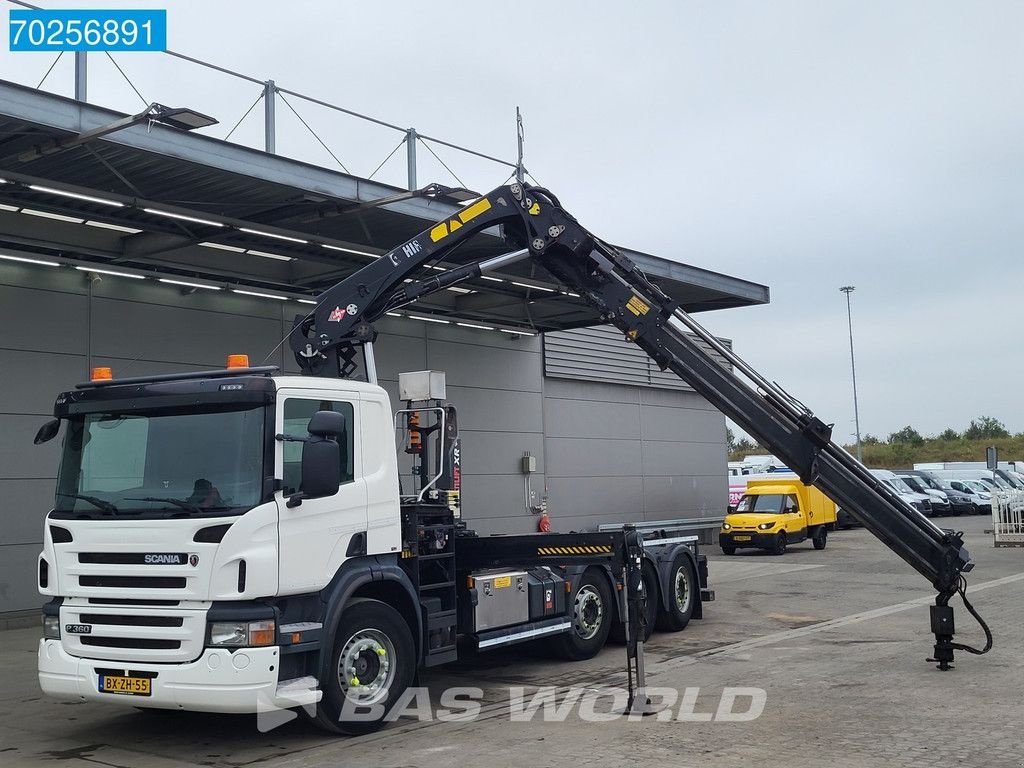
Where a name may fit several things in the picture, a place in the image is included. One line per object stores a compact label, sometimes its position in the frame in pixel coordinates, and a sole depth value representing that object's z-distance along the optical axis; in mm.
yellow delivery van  26844
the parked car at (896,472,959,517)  43562
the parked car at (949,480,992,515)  47594
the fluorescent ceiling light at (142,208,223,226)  14343
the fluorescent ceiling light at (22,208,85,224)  14500
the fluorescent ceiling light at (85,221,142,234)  15250
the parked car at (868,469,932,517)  40031
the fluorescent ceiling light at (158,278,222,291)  16859
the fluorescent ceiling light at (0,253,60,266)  14891
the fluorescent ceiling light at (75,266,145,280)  15914
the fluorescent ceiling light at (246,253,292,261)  17359
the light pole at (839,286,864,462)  63938
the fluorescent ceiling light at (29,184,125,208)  13156
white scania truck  7512
